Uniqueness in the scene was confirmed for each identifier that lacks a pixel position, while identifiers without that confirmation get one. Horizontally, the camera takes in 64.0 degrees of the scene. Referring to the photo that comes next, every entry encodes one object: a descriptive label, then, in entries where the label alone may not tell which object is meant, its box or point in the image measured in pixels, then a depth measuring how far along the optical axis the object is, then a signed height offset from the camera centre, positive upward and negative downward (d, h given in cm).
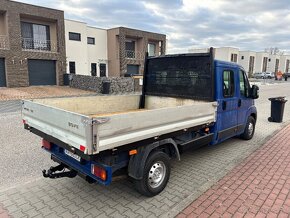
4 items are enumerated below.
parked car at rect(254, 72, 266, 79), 6414 +57
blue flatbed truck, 294 -72
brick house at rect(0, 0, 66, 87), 1984 +269
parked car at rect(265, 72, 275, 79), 6378 +59
